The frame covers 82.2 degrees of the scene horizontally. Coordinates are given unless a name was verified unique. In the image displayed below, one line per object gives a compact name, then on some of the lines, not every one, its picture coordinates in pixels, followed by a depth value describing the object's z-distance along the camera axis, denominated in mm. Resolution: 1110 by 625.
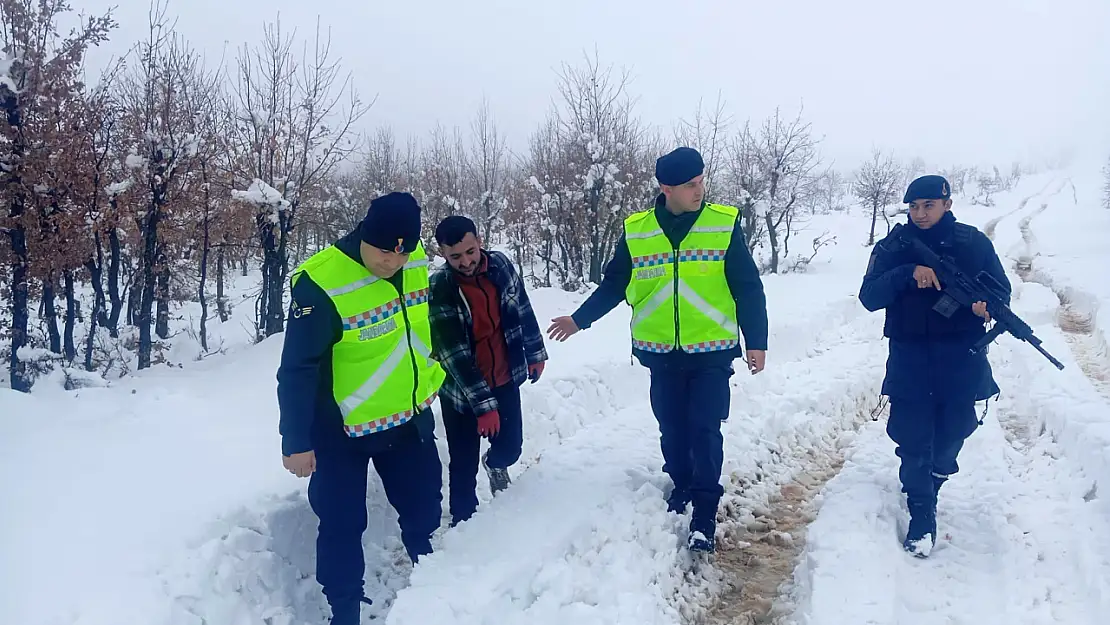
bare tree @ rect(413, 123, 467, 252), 19859
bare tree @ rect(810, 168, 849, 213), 72812
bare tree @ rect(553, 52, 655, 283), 17266
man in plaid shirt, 3555
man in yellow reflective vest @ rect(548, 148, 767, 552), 3449
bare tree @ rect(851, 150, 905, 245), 37344
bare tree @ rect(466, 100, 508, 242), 20734
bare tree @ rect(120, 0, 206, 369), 11078
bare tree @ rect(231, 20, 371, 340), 12641
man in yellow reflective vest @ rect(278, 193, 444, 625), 2742
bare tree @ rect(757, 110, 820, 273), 23830
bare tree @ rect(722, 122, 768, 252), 23781
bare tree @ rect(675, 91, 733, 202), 22734
